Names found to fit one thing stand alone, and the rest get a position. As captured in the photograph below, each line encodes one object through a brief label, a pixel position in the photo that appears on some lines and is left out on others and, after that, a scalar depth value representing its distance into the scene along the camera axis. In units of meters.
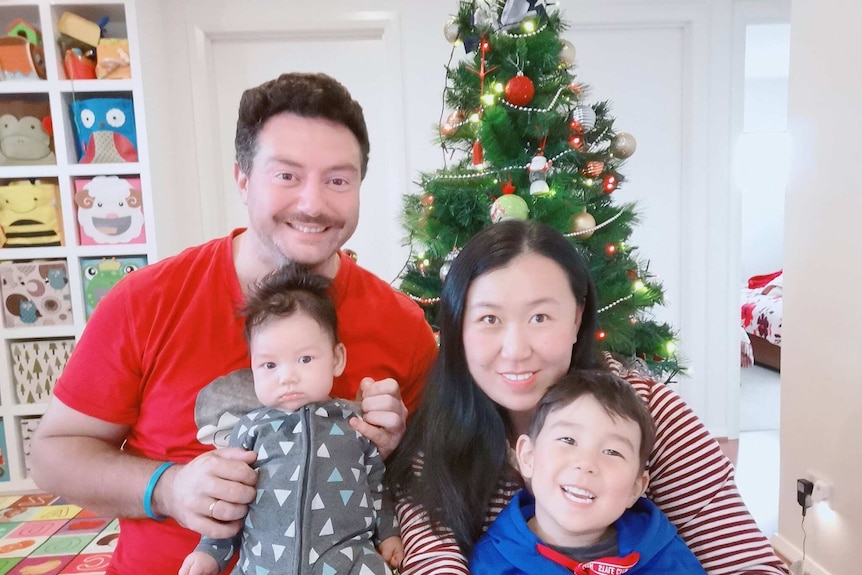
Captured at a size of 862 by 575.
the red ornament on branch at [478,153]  1.90
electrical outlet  2.15
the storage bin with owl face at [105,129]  2.95
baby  1.08
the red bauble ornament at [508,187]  1.83
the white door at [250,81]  3.14
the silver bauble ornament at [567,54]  1.93
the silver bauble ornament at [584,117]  1.91
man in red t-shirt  1.23
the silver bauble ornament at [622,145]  2.03
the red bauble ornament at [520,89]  1.81
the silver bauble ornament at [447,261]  1.83
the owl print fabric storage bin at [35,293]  3.01
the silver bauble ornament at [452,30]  1.98
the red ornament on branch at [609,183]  1.96
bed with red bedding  5.04
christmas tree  1.83
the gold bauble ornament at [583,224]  1.82
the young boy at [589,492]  0.96
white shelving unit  2.89
